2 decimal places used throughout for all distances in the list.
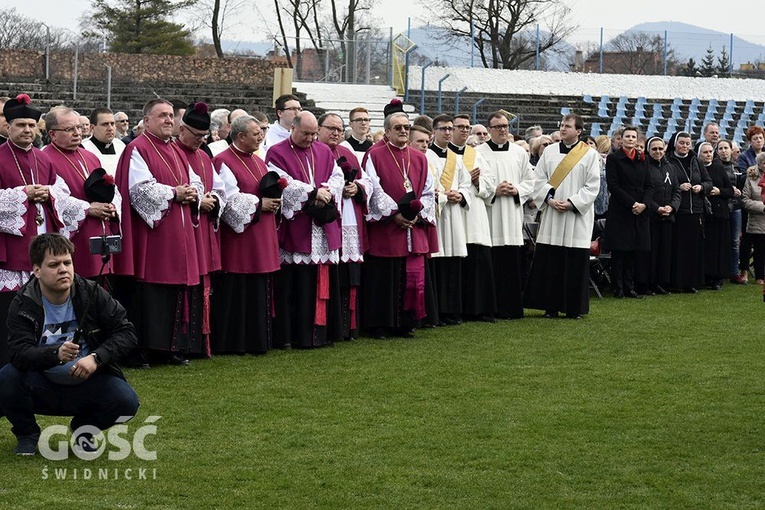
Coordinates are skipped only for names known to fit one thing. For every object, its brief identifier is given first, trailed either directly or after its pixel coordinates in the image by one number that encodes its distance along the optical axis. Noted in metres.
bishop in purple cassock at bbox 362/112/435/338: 11.76
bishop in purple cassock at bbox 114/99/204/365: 9.88
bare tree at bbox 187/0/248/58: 45.56
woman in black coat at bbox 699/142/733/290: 16.36
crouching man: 6.71
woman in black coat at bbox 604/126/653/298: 14.91
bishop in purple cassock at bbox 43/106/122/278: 9.56
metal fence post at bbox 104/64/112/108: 27.21
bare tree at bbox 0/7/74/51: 42.62
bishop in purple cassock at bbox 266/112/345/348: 11.11
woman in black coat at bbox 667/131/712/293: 15.88
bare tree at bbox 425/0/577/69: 44.62
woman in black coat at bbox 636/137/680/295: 15.26
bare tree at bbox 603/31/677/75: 40.06
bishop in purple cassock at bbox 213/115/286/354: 10.66
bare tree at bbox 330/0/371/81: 47.06
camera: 6.71
